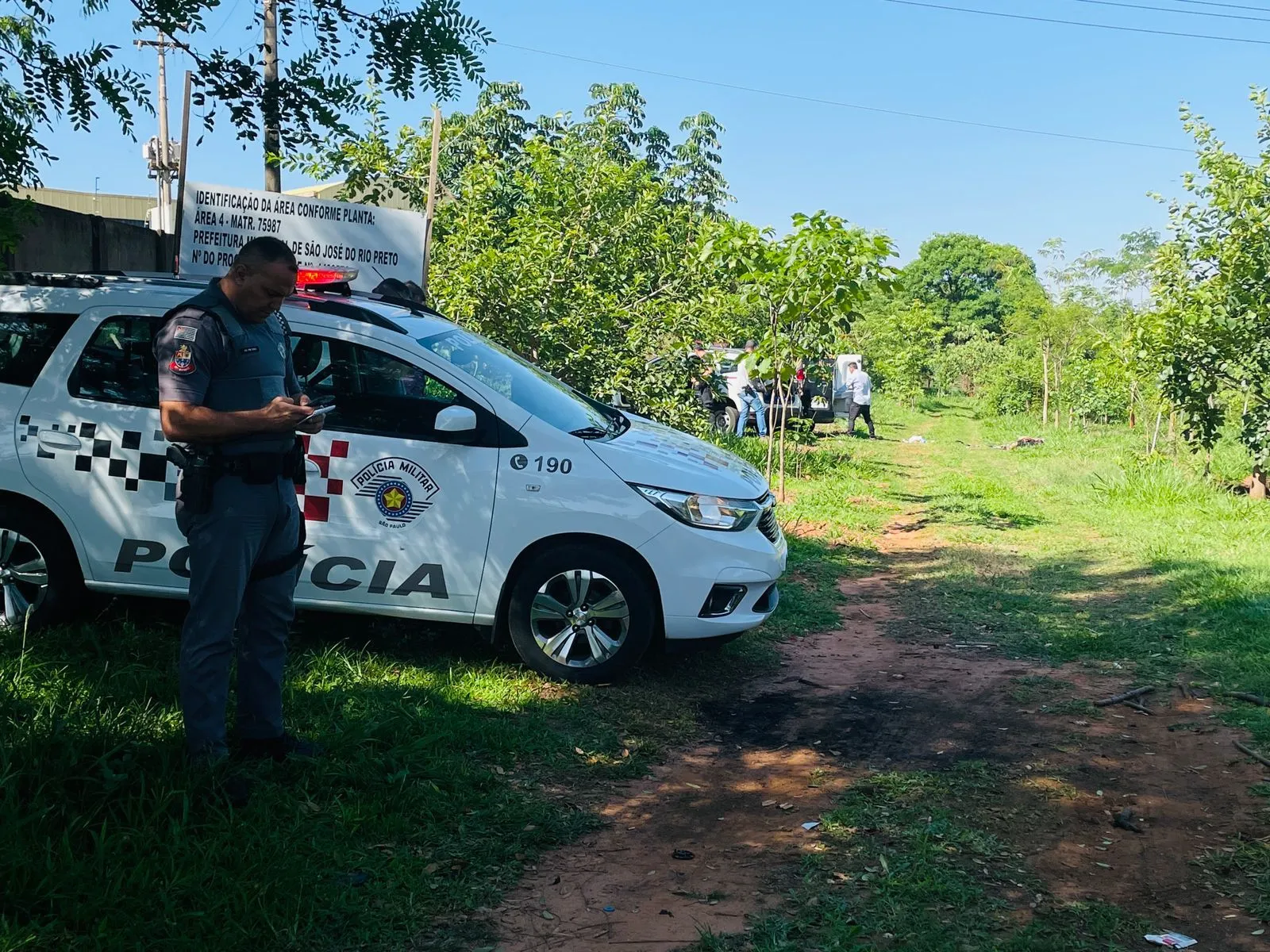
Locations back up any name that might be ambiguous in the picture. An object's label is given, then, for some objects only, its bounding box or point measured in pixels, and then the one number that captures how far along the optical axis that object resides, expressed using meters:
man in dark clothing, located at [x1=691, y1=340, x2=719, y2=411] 12.30
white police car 5.39
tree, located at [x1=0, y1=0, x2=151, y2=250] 4.91
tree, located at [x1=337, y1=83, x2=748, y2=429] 10.61
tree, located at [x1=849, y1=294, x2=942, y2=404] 34.62
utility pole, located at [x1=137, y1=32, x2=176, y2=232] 14.77
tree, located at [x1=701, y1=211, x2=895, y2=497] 10.65
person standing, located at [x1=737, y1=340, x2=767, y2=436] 19.28
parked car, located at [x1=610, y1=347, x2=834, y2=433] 12.83
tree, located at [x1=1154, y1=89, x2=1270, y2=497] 12.15
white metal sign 8.38
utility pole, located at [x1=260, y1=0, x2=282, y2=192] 5.79
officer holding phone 3.85
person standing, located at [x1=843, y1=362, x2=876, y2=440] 23.02
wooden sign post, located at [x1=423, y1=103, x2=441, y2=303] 8.80
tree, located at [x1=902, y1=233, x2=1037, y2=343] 74.75
